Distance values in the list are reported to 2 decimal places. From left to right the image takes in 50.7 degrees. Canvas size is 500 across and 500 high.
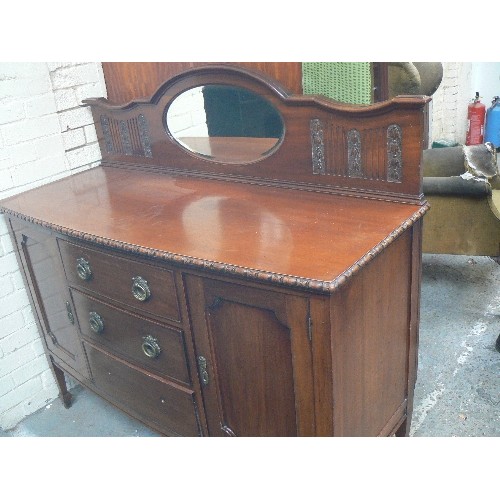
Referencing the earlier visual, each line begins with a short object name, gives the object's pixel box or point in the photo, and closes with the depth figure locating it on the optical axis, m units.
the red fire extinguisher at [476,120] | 4.22
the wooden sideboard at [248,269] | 1.10
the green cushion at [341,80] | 1.34
